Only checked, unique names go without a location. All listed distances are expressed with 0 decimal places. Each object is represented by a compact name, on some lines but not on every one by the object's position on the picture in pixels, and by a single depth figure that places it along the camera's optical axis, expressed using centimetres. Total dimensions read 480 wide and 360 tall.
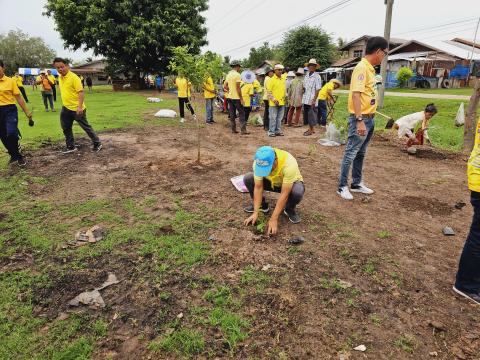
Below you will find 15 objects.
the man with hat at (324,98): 882
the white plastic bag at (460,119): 961
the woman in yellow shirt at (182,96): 1013
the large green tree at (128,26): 2231
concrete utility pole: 1218
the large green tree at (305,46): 3631
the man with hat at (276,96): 827
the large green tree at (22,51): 5881
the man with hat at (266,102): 850
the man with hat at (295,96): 962
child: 671
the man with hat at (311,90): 874
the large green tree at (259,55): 6000
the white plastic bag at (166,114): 1205
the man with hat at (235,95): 845
